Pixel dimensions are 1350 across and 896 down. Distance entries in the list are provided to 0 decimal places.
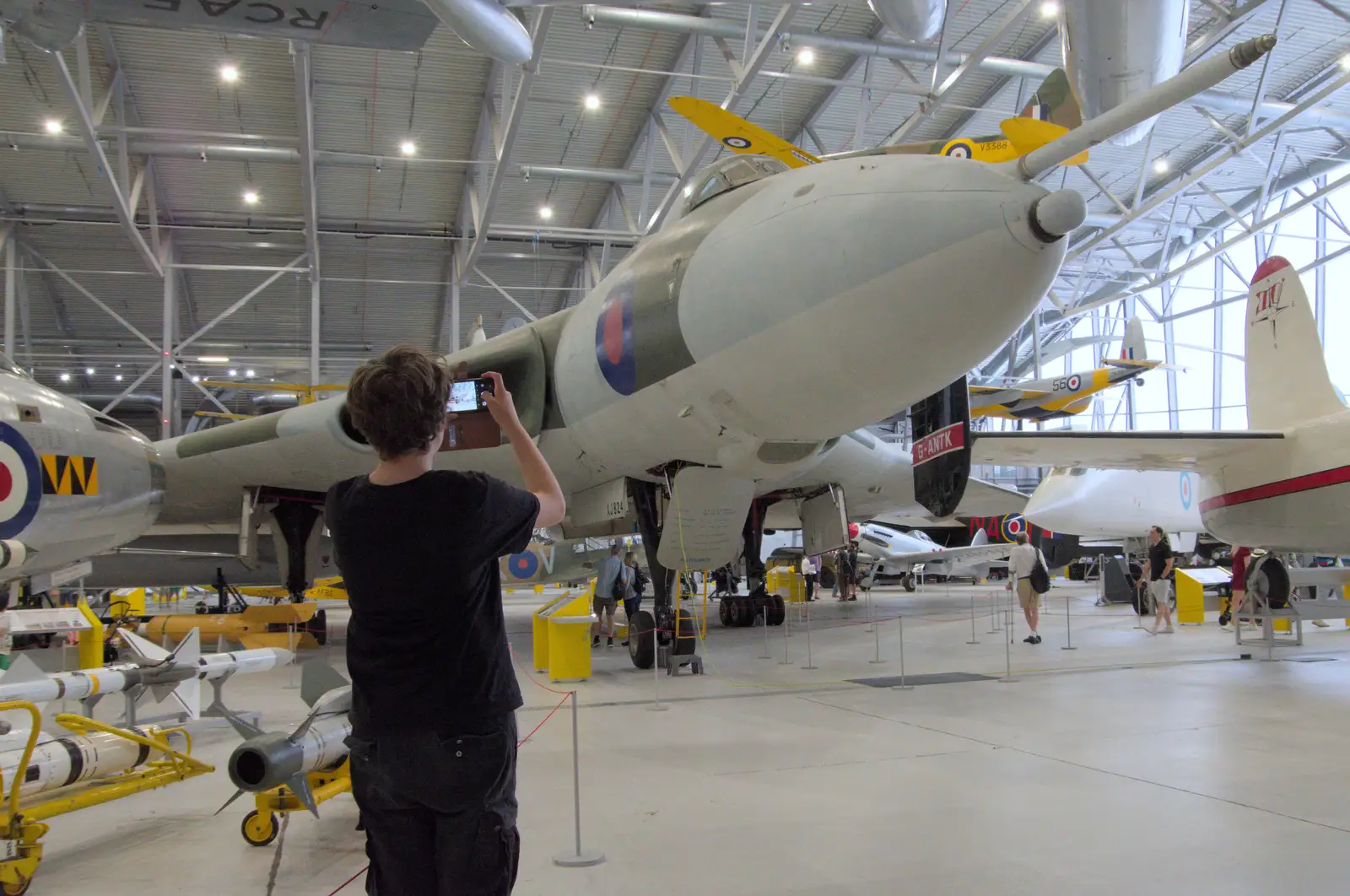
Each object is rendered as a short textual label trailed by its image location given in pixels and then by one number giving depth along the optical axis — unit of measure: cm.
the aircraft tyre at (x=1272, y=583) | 867
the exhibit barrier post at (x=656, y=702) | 617
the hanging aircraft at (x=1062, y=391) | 2336
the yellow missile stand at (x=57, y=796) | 296
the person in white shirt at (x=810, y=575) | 2113
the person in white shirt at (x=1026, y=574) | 1054
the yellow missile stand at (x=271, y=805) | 326
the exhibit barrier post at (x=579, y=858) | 303
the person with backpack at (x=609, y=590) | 1073
